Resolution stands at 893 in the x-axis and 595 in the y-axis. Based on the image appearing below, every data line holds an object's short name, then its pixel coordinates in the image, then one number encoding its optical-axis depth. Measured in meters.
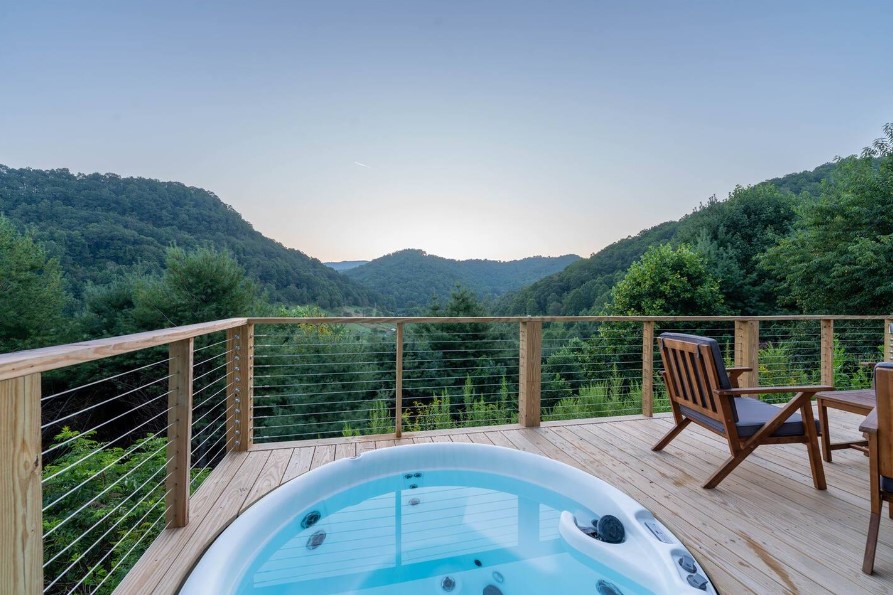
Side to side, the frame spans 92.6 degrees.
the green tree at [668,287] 9.71
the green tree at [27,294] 9.62
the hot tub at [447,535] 1.64
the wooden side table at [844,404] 2.18
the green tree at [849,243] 8.53
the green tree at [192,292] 10.16
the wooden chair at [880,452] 1.57
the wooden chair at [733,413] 2.21
